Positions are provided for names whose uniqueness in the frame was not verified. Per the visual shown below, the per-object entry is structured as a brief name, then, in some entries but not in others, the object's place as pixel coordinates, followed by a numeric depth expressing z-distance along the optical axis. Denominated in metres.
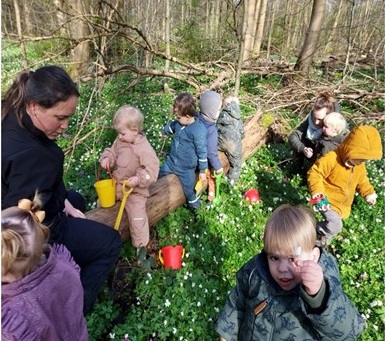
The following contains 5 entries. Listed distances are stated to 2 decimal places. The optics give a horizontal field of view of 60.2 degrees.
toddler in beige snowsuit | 3.30
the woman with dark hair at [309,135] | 4.66
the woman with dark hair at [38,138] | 2.11
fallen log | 3.43
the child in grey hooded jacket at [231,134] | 4.88
